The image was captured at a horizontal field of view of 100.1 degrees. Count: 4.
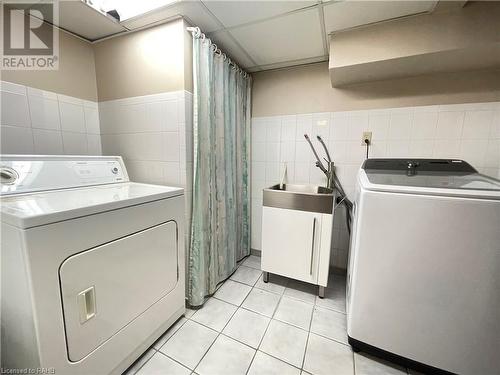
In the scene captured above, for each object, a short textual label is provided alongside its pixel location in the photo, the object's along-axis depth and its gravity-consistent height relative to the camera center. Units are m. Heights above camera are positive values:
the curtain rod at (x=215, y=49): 1.39 +0.81
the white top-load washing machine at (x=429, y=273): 0.92 -0.54
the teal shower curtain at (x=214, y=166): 1.48 -0.09
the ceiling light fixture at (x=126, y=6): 1.25 +0.89
